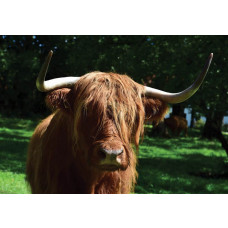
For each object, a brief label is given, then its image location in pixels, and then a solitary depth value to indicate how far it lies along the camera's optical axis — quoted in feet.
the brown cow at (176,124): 65.36
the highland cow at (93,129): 8.66
